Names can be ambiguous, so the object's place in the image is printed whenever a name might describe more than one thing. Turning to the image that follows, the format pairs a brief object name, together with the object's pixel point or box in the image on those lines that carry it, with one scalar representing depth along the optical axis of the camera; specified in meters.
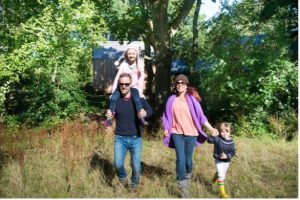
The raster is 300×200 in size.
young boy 6.71
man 6.51
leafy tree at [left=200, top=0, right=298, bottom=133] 12.74
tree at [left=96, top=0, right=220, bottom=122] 14.91
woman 6.61
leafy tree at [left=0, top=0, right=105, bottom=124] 13.00
